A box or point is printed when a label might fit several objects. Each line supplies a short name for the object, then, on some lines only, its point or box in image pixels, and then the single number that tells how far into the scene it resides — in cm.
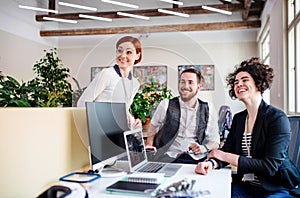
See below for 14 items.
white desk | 118
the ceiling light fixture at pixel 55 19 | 683
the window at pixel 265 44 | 593
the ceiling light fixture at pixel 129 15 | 646
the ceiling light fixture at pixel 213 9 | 583
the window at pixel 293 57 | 375
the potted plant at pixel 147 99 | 205
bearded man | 202
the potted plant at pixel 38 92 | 156
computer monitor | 140
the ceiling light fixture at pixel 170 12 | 613
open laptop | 152
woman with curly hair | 163
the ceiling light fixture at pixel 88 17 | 659
